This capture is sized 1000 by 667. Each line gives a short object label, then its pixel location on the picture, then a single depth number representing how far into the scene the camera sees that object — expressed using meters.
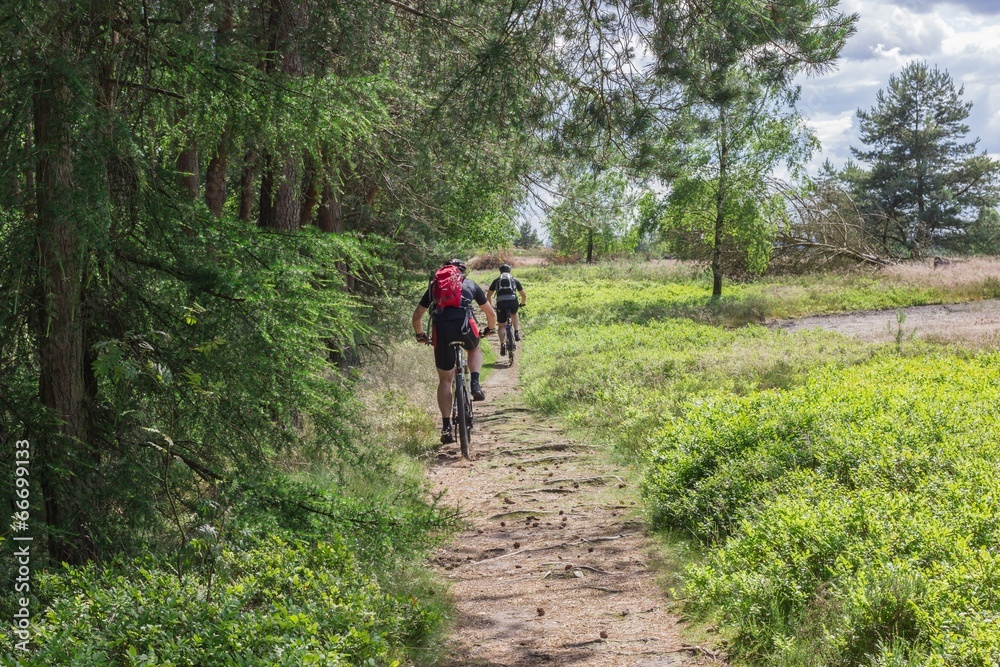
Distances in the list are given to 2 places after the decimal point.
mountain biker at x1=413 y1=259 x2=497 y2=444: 8.87
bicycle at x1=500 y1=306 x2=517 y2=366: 17.12
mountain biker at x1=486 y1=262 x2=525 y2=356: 16.42
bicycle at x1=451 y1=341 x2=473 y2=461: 9.05
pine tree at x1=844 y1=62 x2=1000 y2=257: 49.06
